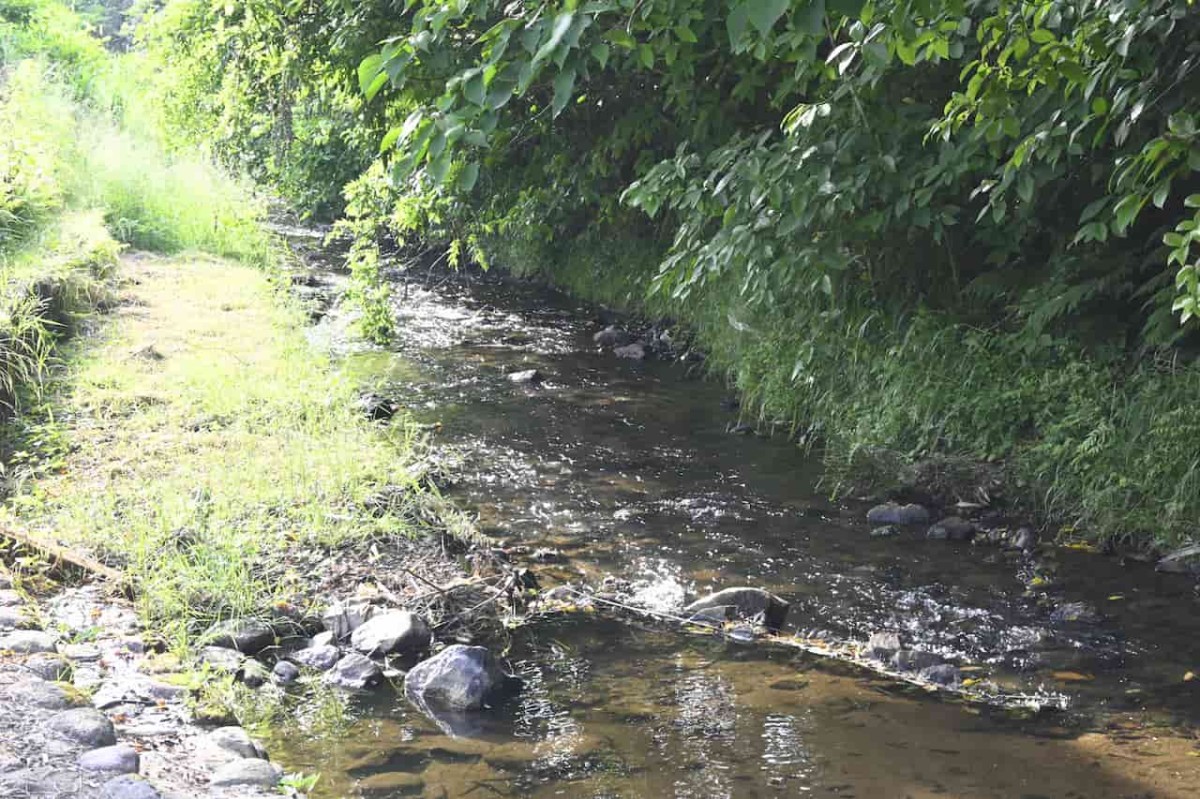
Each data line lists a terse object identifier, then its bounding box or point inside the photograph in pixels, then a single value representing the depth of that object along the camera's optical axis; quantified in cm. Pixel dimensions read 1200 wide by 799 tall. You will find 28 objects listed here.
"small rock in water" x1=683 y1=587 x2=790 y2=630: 502
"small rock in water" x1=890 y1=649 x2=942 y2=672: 454
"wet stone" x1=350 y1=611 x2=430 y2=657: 454
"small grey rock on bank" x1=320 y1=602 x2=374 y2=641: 468
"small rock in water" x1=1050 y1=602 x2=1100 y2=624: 505
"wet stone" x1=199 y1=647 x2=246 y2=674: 421
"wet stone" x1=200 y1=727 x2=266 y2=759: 343
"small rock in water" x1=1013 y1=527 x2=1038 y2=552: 595
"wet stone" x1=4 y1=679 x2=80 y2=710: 325
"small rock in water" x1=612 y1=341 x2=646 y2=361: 1102
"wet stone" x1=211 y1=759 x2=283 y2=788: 321
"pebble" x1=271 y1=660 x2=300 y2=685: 428
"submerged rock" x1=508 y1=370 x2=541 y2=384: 1005
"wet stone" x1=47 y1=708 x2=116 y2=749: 311
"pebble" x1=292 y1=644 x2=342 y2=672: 442
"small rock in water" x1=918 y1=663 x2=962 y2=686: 443
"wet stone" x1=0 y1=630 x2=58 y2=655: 373
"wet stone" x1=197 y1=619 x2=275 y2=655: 446
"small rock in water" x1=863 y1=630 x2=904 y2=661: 467
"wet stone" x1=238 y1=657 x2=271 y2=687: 423
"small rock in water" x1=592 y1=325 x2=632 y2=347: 1162
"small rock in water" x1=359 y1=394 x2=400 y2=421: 830
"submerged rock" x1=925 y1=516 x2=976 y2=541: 616
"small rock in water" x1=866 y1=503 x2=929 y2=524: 642
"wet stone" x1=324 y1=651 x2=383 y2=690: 430
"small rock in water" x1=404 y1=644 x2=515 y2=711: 415
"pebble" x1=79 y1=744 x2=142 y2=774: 295
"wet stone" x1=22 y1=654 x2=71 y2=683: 359
